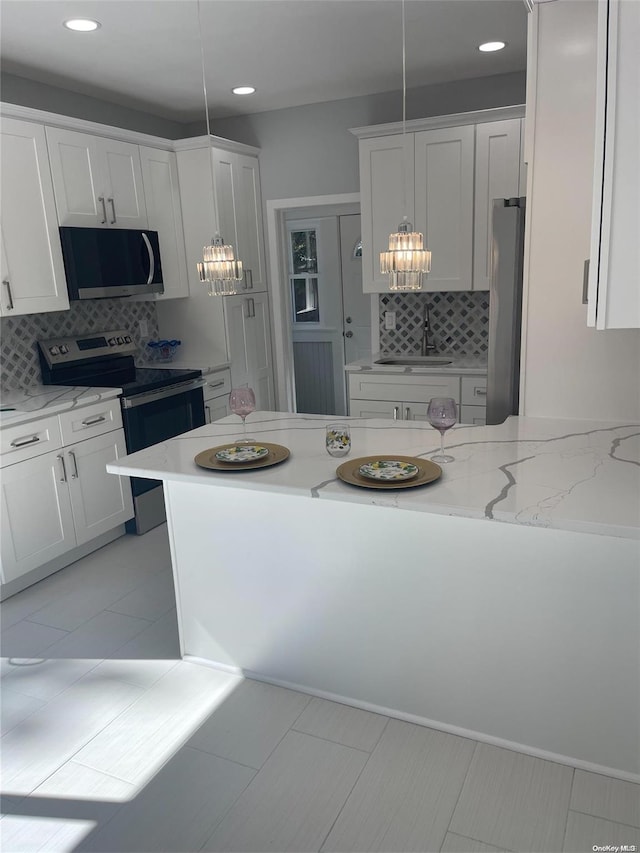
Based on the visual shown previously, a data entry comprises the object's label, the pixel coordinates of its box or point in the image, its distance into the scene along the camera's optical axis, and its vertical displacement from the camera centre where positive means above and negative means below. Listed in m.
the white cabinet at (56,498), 3.12 -1.06
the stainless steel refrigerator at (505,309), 2.83 -0.15
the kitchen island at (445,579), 1.81 -0.95
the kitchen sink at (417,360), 4.59 -0.58
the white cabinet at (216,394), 4.48 -0.75
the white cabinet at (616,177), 1.26 +0.19
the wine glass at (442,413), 2.06 -0.43
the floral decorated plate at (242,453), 2.21 -0.58
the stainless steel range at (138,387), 3.85 -0.59
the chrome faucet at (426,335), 4.74 -0.41
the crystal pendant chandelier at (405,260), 2.30 +0.07
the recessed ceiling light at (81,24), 2.92 +1.24
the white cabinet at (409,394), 4.18 -0.76
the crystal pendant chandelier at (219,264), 2.67 +0.10
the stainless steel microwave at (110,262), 3.67 +0.19
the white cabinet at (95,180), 3.60 +0.68
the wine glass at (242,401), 2.39 -0.42
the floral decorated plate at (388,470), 1.95 -0.59
